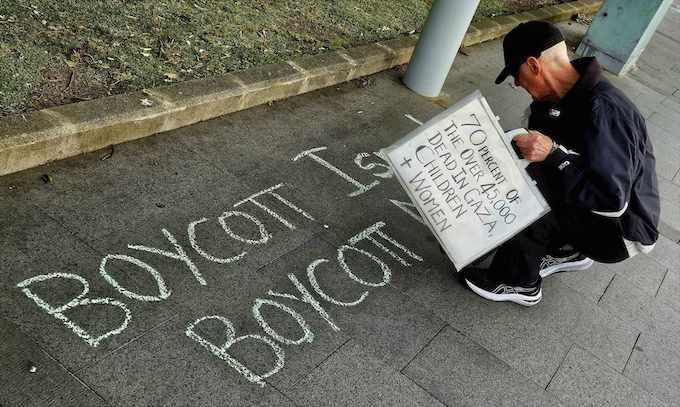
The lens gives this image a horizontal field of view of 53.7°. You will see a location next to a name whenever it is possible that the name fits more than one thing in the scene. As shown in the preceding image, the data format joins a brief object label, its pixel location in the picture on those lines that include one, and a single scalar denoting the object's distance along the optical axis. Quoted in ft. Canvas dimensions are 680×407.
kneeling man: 11.28
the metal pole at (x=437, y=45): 19.53
